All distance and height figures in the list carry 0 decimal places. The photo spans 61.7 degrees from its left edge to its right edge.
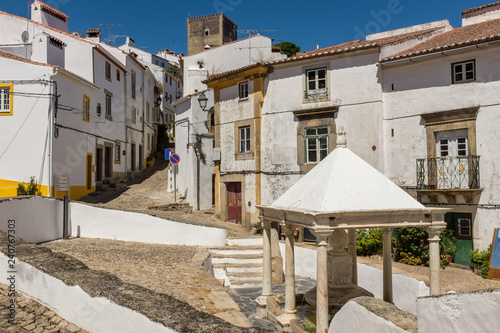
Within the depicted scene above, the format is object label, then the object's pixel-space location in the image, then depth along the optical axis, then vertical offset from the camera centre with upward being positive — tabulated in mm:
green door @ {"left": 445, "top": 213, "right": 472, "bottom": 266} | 16047 -2245
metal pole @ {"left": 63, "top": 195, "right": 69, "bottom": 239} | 15203 -1220
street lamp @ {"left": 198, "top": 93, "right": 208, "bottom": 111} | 24078 +4596
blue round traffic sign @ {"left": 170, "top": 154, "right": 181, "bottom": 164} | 23122 +1225
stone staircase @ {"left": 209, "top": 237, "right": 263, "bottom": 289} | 13742 -2884
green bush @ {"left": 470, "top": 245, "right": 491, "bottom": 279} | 15188 -3014
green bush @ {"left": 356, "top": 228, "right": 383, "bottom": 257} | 16781 -2673
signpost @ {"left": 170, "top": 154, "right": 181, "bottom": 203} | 23122 +1225
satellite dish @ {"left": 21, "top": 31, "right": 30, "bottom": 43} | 24047 +8399
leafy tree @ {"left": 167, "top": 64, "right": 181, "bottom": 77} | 56644 +15031
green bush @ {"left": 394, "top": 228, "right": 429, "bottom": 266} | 16031 -2723
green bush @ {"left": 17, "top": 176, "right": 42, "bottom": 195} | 18297 -268
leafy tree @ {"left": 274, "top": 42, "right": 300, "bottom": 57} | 47219 +15085
